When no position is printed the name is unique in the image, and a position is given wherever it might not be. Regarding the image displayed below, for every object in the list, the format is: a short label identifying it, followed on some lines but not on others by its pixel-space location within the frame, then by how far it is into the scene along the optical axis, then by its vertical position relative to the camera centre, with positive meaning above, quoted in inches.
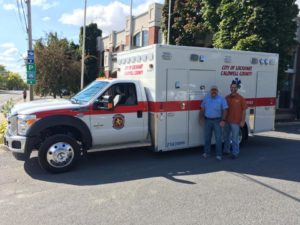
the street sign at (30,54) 376.6 +51.1
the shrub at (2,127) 310.6 -50.7
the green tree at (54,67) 749.8 +66.5
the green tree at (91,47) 1315.1 +229.6
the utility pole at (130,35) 891.7 +206.3
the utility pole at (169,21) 636.5 +183.4
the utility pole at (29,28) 401.5 +96.4
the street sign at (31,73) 376.4 +22.8
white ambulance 200.6 -14.7
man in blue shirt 240.8 -20.7
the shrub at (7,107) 356.0 -28.0
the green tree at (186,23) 616.9 +176.6
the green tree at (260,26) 447.1 +126.8
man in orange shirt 245.5 -20.2
